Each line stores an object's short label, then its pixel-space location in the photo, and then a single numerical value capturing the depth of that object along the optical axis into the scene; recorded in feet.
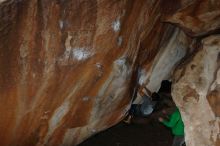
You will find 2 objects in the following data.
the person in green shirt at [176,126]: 22.99
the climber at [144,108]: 24.44
